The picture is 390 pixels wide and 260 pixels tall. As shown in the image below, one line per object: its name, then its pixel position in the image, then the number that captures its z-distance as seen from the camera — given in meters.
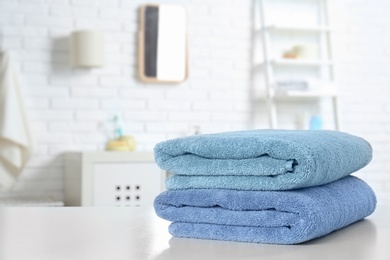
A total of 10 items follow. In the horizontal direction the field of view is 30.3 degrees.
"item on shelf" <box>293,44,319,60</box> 4.80
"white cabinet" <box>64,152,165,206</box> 3.96
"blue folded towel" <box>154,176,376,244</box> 0.89
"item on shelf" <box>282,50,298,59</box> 4.77
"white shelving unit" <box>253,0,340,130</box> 4.64
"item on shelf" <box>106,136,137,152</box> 4.22
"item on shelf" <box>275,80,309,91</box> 4.53
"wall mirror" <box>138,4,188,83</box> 4.54
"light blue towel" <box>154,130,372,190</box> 0.91
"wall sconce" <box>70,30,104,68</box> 4.25
